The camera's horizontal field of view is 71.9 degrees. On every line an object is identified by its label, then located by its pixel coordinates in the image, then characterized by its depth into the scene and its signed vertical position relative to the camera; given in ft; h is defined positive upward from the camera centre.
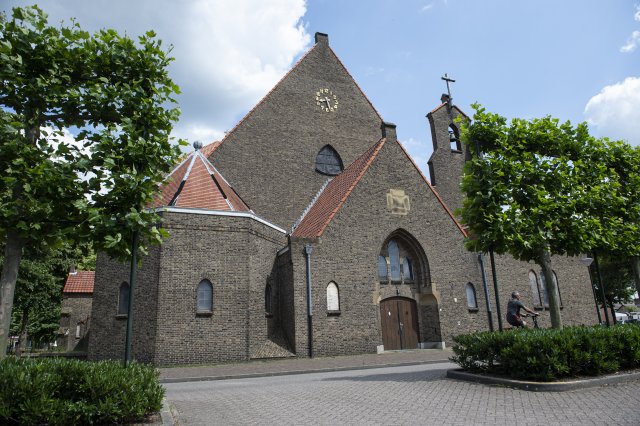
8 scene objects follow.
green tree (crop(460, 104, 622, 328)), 40.47 +11.30
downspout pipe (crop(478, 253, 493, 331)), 74.84 +6.07
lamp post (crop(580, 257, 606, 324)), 61.98 +6.87
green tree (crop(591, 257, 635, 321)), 130.82 +8.73
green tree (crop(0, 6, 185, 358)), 26.32 +11.95
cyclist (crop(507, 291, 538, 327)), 40.96 +0.29
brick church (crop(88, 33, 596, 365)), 57.98 +10.00
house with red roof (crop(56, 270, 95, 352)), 118.73 +5.01
